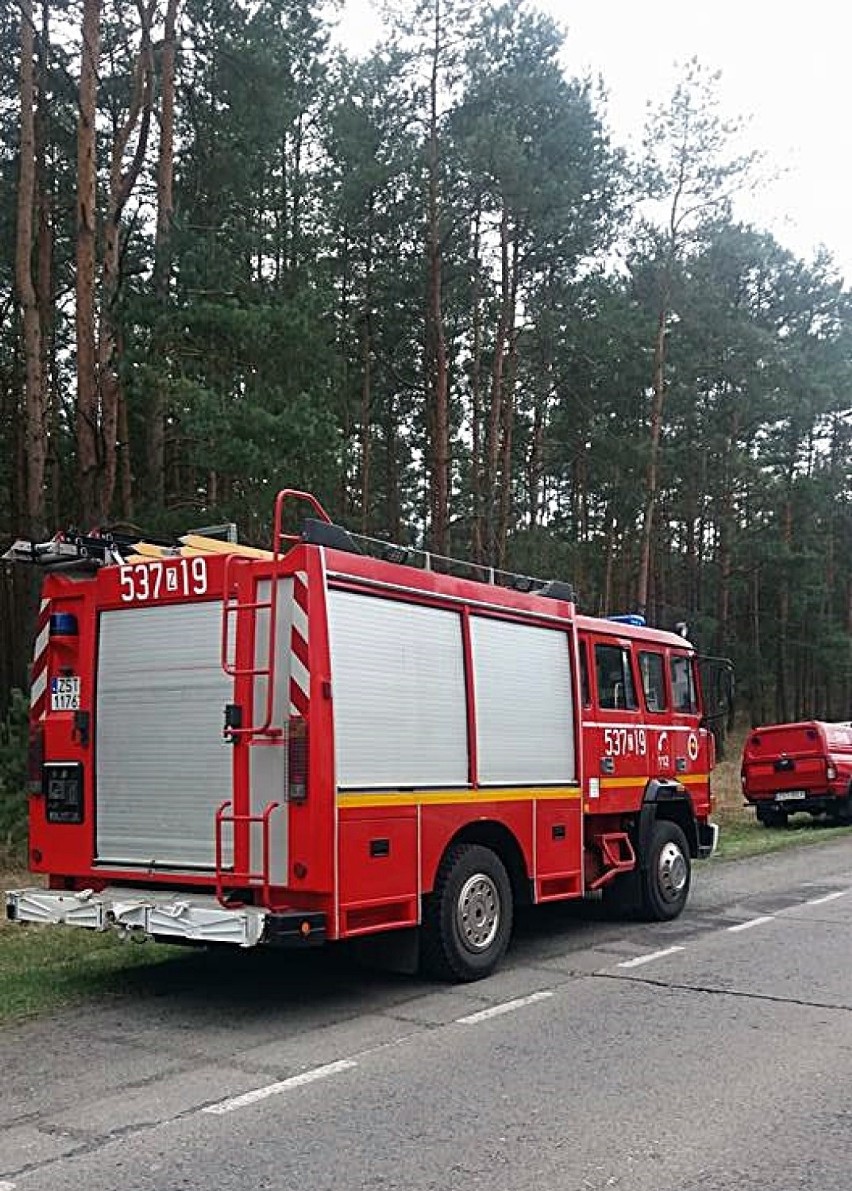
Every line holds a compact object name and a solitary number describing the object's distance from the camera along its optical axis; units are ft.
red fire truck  23.06
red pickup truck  68.23
